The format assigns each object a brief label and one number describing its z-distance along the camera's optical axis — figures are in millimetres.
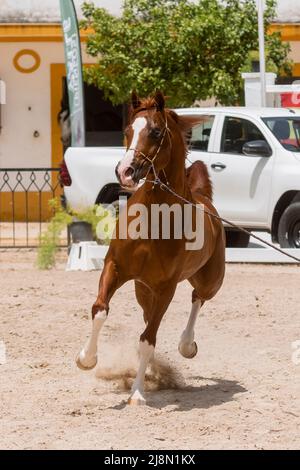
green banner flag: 16578
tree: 18297
